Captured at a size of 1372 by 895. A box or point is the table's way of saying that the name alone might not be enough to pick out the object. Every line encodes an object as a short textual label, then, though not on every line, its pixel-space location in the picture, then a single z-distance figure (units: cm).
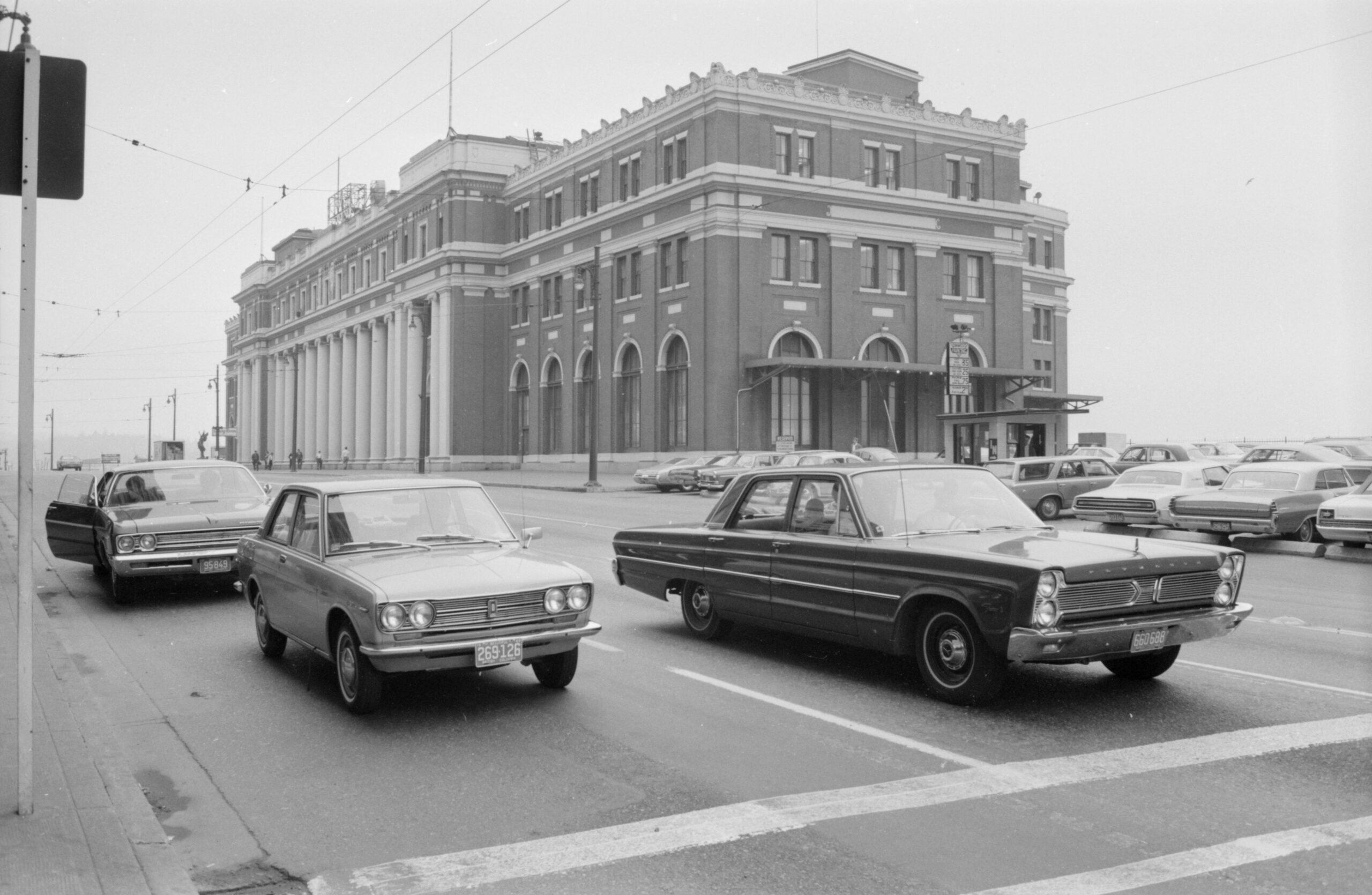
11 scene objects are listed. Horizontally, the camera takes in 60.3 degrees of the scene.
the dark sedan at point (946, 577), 700
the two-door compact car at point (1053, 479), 2772
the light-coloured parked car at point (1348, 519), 1800
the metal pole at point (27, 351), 489
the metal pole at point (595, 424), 4375
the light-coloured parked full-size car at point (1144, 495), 2230
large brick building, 4962
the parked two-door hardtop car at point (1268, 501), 1972
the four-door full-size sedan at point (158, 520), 1220
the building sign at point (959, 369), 3634
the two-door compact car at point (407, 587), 709
